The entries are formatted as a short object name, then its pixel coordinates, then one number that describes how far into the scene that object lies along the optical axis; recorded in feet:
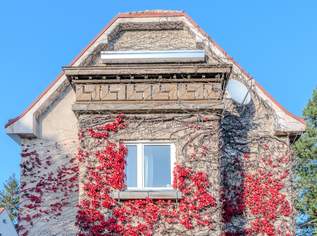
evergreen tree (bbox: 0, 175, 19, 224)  182.56
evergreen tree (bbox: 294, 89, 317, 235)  95.45
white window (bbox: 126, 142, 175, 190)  38.34
